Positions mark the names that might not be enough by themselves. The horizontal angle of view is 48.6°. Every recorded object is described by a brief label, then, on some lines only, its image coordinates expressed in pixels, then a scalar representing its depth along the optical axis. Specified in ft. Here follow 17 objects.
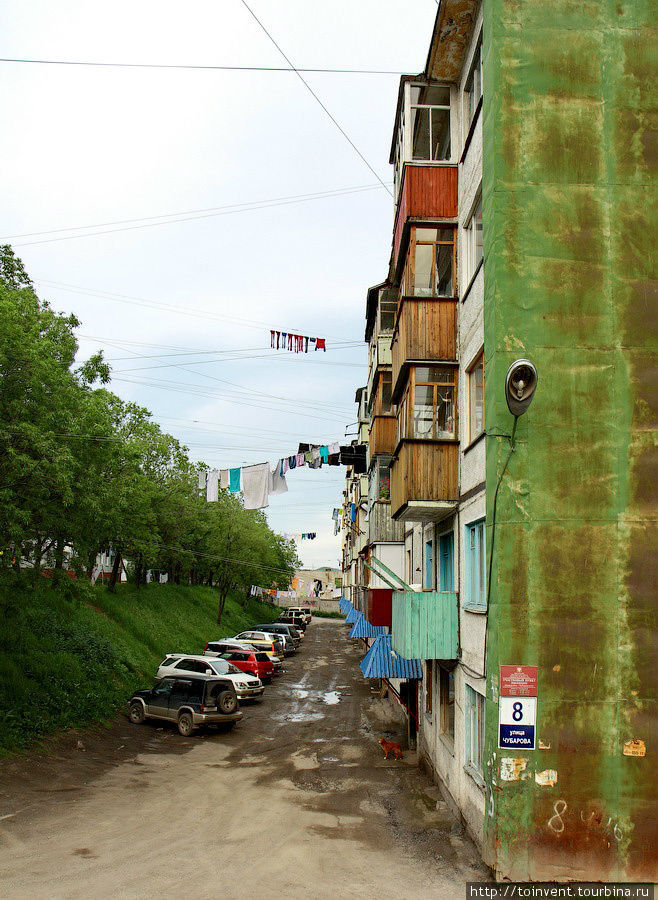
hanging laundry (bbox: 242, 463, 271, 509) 80.28
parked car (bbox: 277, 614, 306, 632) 215.41
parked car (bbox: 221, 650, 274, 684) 108.68
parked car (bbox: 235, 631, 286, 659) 128.34
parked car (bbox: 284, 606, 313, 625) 239.38
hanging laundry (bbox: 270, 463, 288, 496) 80.23
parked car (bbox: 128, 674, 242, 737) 70.28
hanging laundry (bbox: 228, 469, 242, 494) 81.61
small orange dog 61.52
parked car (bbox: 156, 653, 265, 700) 83.92
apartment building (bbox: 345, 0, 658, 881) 32.99
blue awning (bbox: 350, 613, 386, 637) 88.61
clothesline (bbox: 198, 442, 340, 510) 80.18
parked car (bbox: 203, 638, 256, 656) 112.88
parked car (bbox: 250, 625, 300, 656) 148.48
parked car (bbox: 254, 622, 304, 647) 157.17
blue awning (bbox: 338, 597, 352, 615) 152.84
